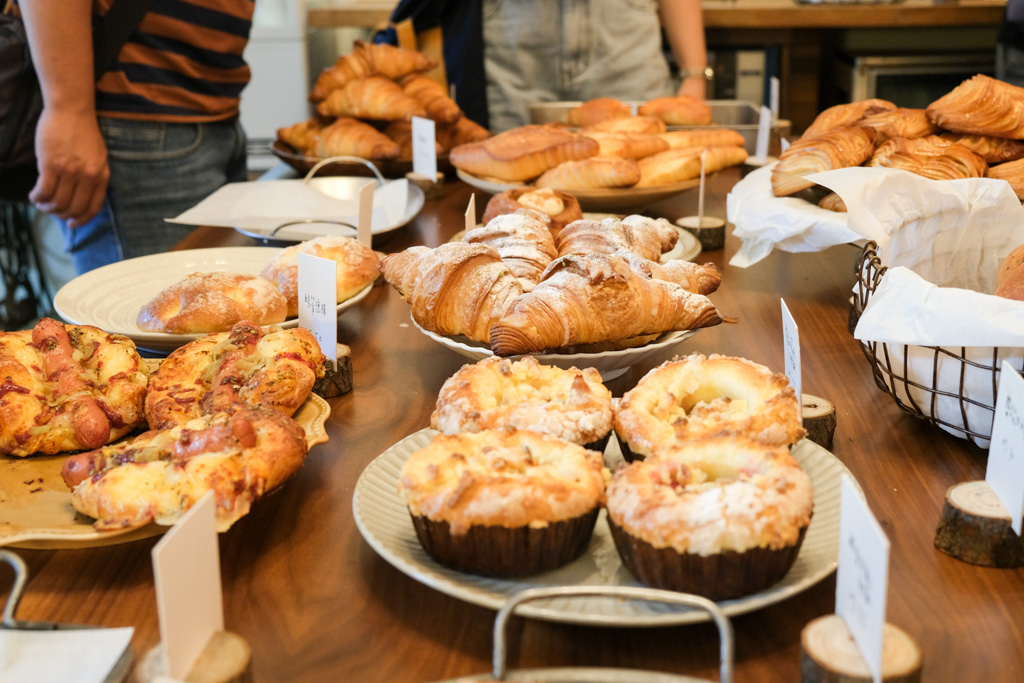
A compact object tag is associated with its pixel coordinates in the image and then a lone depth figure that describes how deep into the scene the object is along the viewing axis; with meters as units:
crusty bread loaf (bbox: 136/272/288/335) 1.12
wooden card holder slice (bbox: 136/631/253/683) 0.53
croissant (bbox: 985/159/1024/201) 1.34
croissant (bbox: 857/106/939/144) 1.51
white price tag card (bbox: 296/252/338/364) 1.03
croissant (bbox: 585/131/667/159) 1.86
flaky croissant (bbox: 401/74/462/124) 2.32
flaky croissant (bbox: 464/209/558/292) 1.11
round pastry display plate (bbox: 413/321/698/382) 0.97
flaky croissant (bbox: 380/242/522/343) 1.02
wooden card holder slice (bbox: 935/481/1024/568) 0.68
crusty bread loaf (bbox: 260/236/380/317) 1.21
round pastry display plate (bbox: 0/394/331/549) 0.68
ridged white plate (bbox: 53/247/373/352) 1.17
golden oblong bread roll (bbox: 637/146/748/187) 1.76
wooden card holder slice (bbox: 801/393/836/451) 0.88
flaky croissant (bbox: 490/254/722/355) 0.94
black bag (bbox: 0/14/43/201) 1.83
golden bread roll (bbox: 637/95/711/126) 2.37
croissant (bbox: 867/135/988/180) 1.34
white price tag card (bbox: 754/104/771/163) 2.17
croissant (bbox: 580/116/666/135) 2.12
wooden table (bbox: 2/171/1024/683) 0.60
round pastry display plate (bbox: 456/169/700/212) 1.68
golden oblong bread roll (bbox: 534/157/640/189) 1.68
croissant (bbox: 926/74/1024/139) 1.42
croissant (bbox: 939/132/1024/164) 1.42
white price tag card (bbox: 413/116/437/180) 2.01
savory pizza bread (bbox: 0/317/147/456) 0.86
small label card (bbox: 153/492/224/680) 0.51
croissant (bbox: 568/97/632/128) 2.35
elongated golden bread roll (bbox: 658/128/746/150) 2.06
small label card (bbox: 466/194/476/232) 1.36
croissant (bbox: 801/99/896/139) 1.62
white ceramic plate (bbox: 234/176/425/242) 1.65
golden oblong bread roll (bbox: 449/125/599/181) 1.79
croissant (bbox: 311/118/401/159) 2.20
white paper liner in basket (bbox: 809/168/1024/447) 0.79
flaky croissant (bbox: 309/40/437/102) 2.40
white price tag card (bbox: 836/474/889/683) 0.49
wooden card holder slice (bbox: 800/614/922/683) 0.50
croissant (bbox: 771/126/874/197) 1.37
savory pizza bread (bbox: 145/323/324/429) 0.86
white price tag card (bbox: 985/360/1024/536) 0.67
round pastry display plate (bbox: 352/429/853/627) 0.58
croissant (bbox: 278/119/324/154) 2.35
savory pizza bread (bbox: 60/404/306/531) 0.69
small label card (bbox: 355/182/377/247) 1.47
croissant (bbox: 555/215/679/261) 1.18
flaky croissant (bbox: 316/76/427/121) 2.31
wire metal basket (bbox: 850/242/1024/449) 0.81
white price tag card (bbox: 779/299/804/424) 0.84
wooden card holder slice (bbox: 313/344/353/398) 1.04
